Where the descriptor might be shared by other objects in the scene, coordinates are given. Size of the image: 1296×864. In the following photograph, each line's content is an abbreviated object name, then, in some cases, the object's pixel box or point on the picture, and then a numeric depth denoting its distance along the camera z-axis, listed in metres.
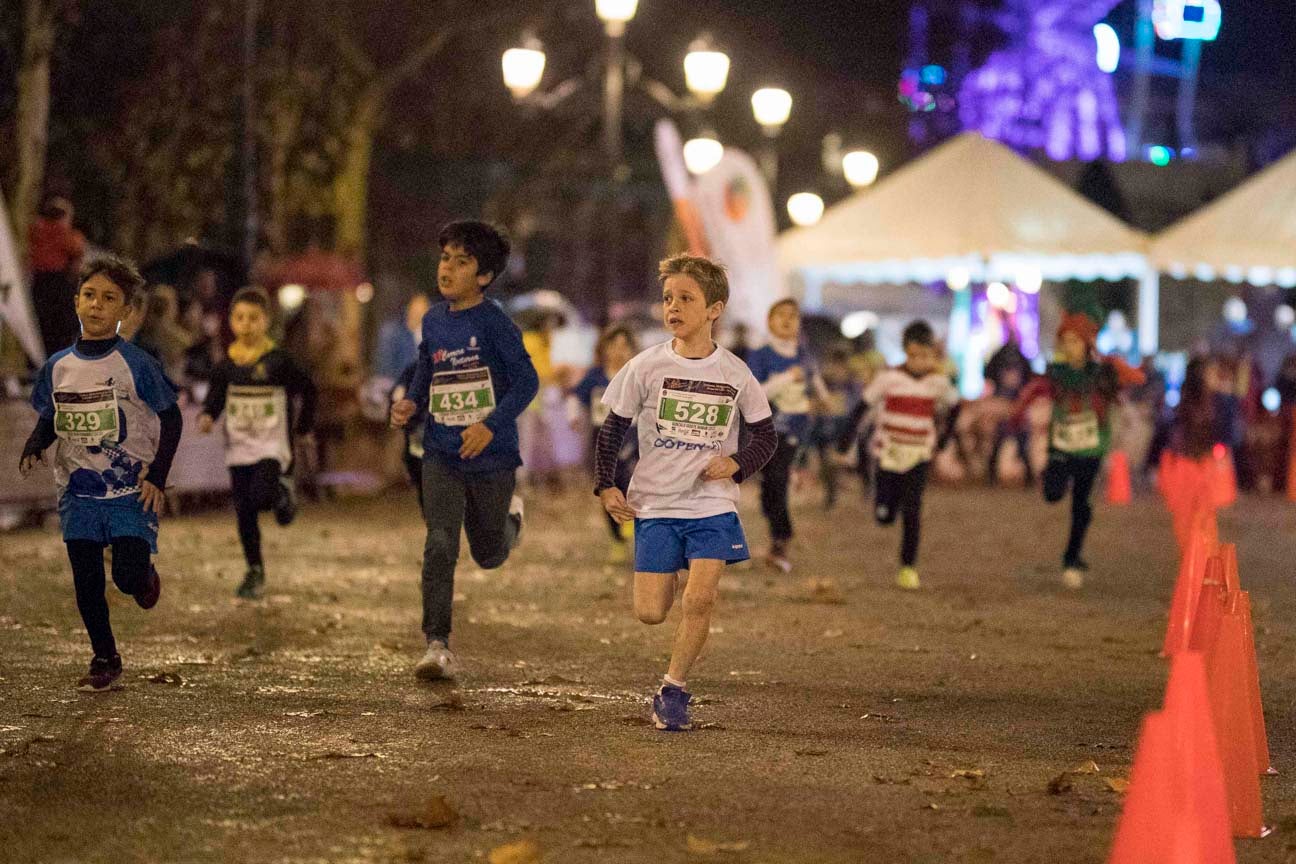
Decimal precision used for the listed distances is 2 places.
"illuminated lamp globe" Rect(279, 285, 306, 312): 29.41
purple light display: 51.38
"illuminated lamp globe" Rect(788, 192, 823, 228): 32.56
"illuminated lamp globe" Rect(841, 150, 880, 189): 30.55
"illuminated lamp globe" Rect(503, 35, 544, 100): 25.28
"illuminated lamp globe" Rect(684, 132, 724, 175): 29.72
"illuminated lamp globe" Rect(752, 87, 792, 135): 27.48
